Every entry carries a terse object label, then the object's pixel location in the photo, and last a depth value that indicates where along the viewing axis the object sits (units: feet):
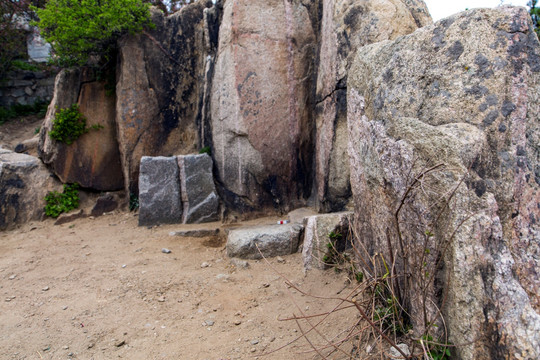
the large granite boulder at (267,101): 16.48
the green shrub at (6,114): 25.79
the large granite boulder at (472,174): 5.60
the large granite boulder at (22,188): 17.49
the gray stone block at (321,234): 11.63
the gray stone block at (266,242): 13.33
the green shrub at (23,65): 26.86
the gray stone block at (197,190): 16.99
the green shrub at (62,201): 18.10
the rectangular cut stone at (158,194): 16.81
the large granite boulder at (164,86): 18.84
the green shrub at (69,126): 18.67
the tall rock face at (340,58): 12.55
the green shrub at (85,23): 17.44
